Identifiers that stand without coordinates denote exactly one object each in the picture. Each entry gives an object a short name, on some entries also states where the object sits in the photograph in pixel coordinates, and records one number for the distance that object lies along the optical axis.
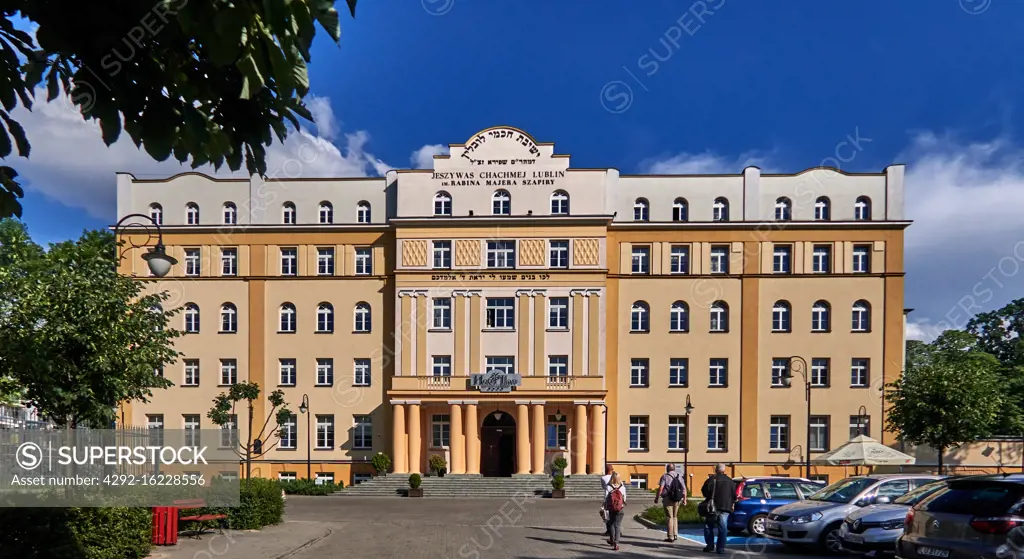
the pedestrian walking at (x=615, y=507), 16.62
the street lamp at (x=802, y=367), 39.69
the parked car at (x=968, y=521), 9.41
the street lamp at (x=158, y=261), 12.18
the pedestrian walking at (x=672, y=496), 17.76
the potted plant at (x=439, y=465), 38.62
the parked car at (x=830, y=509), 15.45
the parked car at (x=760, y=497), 18.59
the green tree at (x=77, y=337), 15.56
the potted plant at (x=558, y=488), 35.44
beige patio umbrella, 28.42
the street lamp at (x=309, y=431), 40.06
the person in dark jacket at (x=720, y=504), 15.66
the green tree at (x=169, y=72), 3.76
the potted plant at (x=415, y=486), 35.38
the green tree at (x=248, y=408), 36.09
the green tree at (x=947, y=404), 33.88
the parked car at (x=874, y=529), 14.02
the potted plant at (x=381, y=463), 39.06
